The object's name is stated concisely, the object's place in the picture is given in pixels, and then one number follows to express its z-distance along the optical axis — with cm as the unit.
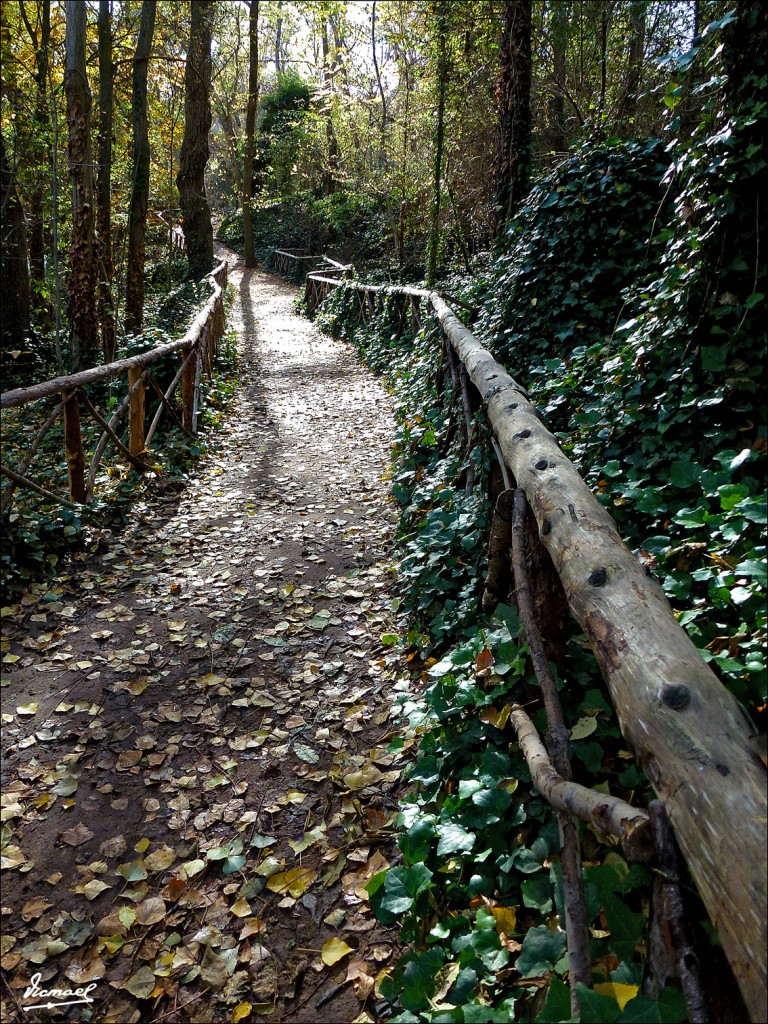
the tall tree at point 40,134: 977
